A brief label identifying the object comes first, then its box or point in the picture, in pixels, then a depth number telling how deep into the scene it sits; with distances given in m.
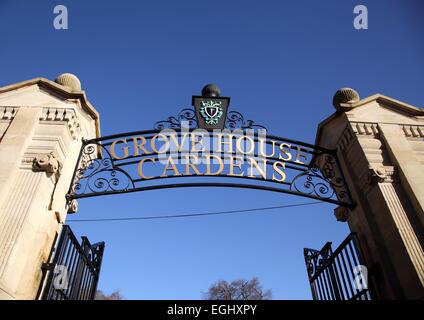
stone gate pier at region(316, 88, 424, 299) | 5.08
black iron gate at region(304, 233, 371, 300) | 5.55
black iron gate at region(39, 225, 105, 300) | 5.00
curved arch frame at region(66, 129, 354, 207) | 6.79
